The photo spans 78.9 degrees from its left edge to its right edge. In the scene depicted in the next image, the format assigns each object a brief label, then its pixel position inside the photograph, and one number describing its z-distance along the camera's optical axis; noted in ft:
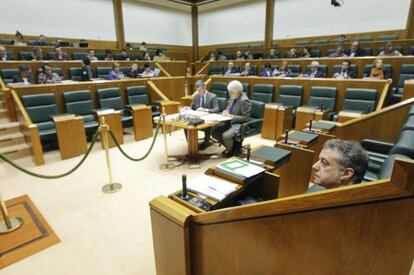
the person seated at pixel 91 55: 23.24
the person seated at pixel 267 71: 20.79
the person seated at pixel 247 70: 22.01
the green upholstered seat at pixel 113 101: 15.44
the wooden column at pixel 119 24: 31.68
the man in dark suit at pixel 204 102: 13.08
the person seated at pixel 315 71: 18.07
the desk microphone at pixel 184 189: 4.28
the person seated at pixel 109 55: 25.14
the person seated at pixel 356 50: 22.03
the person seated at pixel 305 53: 25.09
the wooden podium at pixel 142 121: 15.09
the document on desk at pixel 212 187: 4.33
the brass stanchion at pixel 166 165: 11.30
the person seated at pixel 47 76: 16.08
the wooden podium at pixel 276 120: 14.20
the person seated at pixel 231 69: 23.29
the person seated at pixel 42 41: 24.20
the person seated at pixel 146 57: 26.91
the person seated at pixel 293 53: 24.81
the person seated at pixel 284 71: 20.07
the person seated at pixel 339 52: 22.64
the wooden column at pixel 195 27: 41.01
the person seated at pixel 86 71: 18.35
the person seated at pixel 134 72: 21.01
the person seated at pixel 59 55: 21.80
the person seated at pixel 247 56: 28.30
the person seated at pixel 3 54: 18.63
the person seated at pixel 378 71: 15.65
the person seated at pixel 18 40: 22.77
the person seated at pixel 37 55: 20.20
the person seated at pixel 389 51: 19.30
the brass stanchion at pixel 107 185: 9.24
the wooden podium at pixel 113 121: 13.92
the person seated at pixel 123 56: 26.18
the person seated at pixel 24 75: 15.72
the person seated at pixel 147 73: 21.02
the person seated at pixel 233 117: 11.80
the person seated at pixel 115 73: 19.77
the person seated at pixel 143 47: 30.82
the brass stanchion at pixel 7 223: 7.11
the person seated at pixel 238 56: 28.97
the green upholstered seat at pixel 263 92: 16.43
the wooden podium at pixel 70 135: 12.25
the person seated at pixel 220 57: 31.12
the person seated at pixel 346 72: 16.97
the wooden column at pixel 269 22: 32.65
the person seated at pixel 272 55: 26.76
